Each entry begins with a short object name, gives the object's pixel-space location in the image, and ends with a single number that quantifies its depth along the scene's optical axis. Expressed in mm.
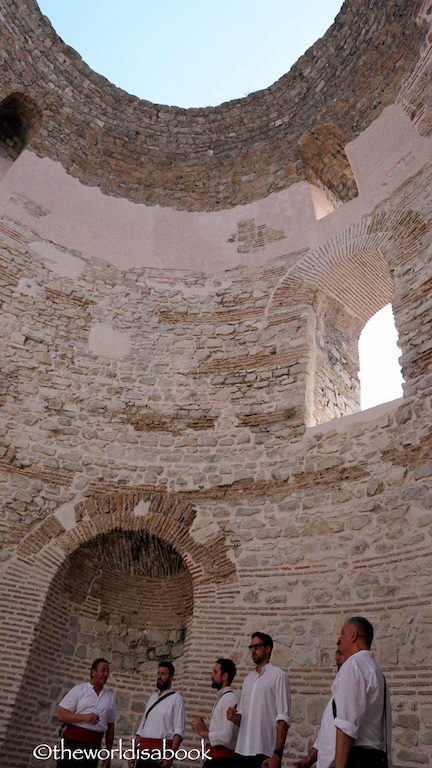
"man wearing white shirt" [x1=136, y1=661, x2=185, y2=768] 4129
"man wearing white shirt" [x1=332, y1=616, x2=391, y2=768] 2447
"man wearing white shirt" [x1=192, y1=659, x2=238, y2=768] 3730
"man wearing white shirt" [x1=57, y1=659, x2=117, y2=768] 4215
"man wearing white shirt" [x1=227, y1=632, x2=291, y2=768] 3473
